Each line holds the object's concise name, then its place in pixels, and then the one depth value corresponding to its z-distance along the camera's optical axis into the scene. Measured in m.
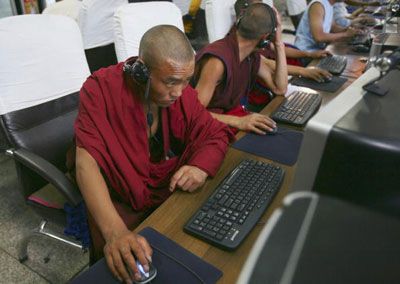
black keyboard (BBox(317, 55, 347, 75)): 1.86
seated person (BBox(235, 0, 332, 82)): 1.76
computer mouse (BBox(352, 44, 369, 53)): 2.26
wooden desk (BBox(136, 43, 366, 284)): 0.73
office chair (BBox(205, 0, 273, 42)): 1.90
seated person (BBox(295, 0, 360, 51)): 2.51
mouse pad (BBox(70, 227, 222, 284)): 0.69
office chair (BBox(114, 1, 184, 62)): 1.47
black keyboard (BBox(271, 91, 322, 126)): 1.33
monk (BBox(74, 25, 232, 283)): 0.96
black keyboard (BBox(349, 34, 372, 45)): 2.39
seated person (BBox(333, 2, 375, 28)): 2.99
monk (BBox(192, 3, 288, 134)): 1.47
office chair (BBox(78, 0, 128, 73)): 1.90
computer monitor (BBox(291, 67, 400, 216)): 0.39
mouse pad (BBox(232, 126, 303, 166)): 1.10
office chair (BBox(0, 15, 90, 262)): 1.15
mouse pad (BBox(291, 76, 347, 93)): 1.66
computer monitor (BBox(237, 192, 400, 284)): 0.30
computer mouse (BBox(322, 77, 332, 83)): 1.73
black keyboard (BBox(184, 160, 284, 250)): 0.78
